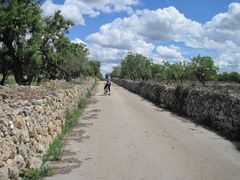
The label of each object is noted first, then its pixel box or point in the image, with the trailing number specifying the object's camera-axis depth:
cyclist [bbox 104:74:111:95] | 20.98
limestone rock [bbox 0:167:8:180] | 3.83
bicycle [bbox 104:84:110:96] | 21.70
